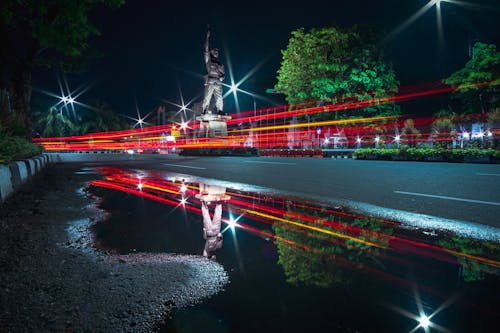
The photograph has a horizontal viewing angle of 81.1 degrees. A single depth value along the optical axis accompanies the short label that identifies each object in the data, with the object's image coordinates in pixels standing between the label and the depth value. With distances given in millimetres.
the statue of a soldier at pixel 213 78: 30266
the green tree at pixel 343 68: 24156
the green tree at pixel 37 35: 11266
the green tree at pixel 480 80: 29316
